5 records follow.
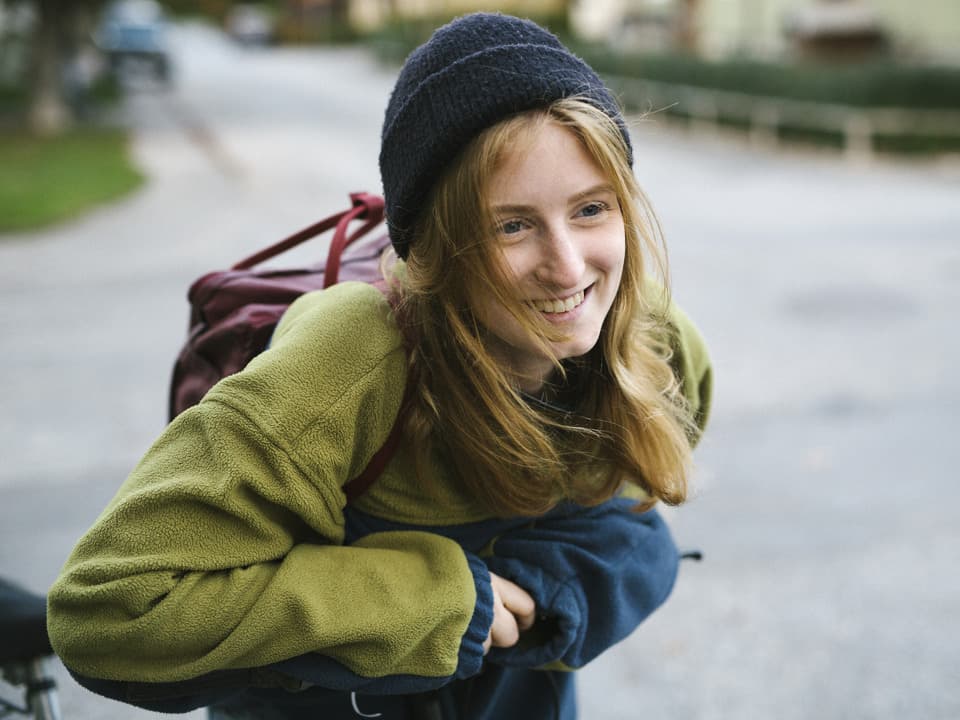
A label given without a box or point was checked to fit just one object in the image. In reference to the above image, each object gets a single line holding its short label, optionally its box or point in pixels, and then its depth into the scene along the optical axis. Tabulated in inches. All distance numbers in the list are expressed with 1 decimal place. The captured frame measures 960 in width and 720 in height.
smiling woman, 52.6
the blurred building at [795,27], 773.9
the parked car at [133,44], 1190.3
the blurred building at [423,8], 1478.8
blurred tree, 716.0
